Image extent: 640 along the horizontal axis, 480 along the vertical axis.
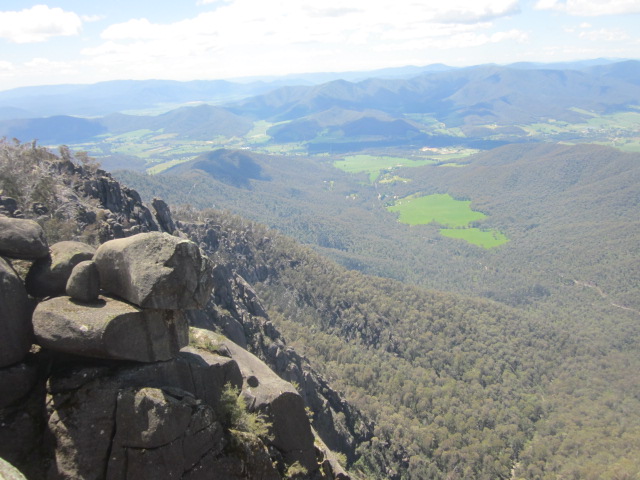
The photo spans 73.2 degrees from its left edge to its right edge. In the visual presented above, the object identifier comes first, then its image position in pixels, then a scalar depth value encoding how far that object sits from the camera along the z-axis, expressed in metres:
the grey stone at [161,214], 71.74
